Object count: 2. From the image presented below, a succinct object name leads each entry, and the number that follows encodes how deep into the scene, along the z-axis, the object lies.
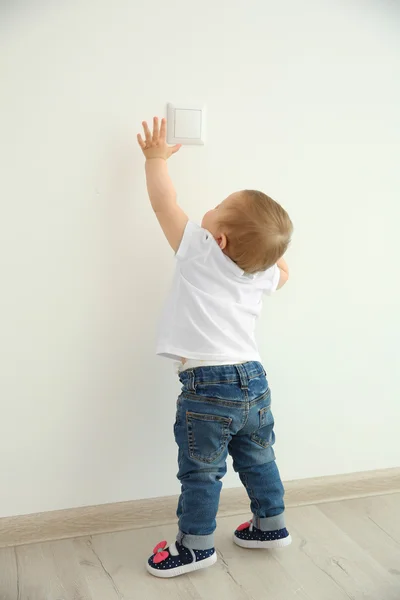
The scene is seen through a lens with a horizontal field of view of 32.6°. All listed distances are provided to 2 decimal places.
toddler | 1.46
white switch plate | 1.55
